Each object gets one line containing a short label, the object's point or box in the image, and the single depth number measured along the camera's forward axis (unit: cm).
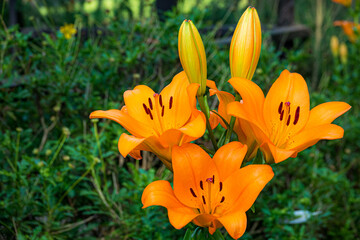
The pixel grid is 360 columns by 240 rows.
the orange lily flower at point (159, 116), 85
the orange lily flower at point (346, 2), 303
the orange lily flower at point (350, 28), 287
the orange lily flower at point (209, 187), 81
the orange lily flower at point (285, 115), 82
